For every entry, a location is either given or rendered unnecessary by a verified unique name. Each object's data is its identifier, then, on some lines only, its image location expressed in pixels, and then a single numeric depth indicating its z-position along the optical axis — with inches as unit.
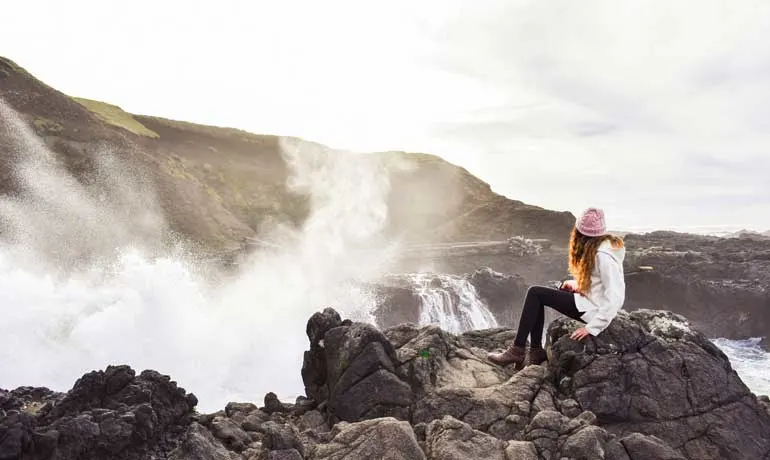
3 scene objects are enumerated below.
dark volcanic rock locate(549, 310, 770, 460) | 220.2
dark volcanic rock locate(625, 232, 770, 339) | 1084.5
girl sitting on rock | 235.9
